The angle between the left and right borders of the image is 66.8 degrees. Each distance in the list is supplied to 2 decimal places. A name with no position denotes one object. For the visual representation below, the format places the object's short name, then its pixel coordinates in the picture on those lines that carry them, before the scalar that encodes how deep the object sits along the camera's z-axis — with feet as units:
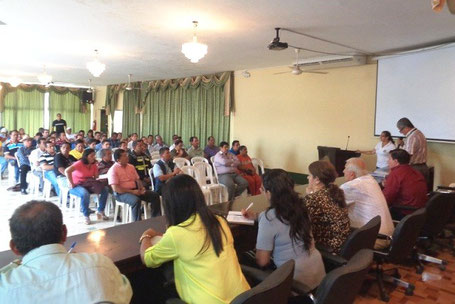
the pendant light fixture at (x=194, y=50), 13.98
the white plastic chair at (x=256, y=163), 21.75
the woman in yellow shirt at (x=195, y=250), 4.91
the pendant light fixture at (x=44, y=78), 23.96
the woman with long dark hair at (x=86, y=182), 15.25
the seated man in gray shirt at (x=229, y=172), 18.83
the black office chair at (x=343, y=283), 4.64
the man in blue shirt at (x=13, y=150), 23.28
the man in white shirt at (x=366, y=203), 9.26
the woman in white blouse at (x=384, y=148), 17.24
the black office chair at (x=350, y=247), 7.05
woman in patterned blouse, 7.54
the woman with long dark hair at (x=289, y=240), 6.25
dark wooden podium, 19.12
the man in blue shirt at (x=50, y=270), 3.27
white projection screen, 16.08
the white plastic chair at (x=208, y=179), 17.22
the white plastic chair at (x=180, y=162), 18.70
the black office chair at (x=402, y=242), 8.61
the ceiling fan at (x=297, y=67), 19.52
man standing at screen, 15.65
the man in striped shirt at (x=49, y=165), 18.29
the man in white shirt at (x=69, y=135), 33.01
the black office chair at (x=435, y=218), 10.35
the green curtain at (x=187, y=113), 28.91
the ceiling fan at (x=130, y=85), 36.38
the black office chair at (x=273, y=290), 4.14
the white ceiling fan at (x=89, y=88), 39.64
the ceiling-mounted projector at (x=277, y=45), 14.32
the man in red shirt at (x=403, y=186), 11.14
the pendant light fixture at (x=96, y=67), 18.48
